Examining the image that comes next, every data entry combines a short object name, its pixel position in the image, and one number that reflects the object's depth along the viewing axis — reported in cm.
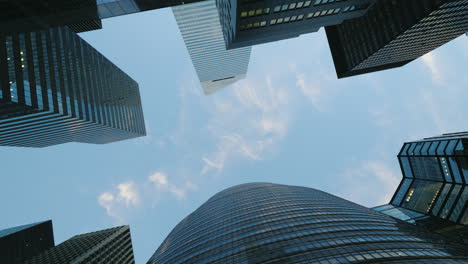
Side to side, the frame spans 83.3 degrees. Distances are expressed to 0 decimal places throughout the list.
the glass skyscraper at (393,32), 6525
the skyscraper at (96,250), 8888
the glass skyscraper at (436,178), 6912
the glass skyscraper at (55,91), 5653
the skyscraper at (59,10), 4031
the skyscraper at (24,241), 12475
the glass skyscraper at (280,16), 4903
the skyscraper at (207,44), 10900
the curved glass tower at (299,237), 3875
